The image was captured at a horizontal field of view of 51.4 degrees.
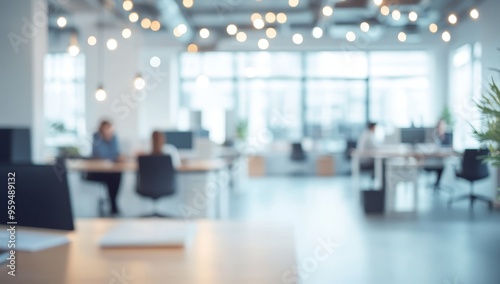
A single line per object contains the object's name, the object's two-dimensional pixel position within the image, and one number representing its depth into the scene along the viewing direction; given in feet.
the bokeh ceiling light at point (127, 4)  25.48
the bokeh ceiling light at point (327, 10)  23.53
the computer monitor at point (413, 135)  31.60
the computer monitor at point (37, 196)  6.27
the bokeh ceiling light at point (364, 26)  26.26
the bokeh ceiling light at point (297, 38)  25.20
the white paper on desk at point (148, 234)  6.28
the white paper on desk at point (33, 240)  6.16
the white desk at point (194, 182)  22.04
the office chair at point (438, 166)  33.76
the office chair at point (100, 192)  25.44
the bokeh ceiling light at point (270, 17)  23.99
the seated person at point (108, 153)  25.64
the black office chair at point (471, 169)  27.04
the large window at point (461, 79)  36.03
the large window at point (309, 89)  51.37
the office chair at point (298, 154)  48.32
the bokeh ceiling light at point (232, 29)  23.25
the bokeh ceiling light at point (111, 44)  24.43
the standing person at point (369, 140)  33.65
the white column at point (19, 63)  23.48
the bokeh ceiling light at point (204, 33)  23.80
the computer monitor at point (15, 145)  12.56
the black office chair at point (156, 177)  20.20
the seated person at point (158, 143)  21.13
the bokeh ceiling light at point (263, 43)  26.88
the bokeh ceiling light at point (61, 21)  23.49
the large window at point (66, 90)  50.21
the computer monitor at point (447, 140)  33.71
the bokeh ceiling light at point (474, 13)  23.00
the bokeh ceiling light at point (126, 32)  24.72
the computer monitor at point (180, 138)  27.37
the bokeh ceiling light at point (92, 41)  28.50
